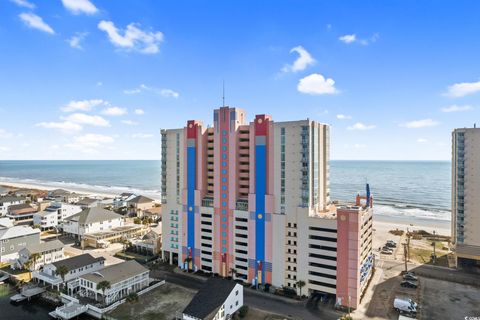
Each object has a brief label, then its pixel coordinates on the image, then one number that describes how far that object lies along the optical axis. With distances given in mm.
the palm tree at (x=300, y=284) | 58781
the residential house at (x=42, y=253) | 72812
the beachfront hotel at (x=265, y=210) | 57656
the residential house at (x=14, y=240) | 78250
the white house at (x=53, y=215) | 109625
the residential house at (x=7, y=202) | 121438
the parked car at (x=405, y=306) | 52438
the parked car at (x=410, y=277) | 66388
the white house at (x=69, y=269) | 63656
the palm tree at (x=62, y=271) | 61000
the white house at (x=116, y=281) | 56531
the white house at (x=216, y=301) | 47125
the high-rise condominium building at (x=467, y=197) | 72562
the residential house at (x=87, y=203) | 135088
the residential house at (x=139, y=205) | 135038
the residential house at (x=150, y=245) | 85462
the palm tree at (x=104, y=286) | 54594
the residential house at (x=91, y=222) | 97625
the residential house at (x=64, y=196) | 152750
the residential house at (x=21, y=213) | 114800
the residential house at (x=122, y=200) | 144625
